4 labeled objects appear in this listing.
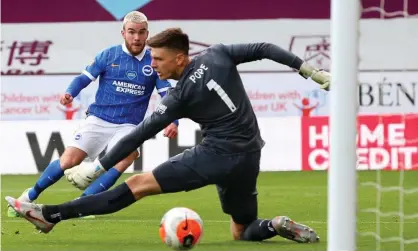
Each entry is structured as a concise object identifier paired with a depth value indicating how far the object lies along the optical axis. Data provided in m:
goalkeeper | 14.37
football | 14.08
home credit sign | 31.59
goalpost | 10.88
